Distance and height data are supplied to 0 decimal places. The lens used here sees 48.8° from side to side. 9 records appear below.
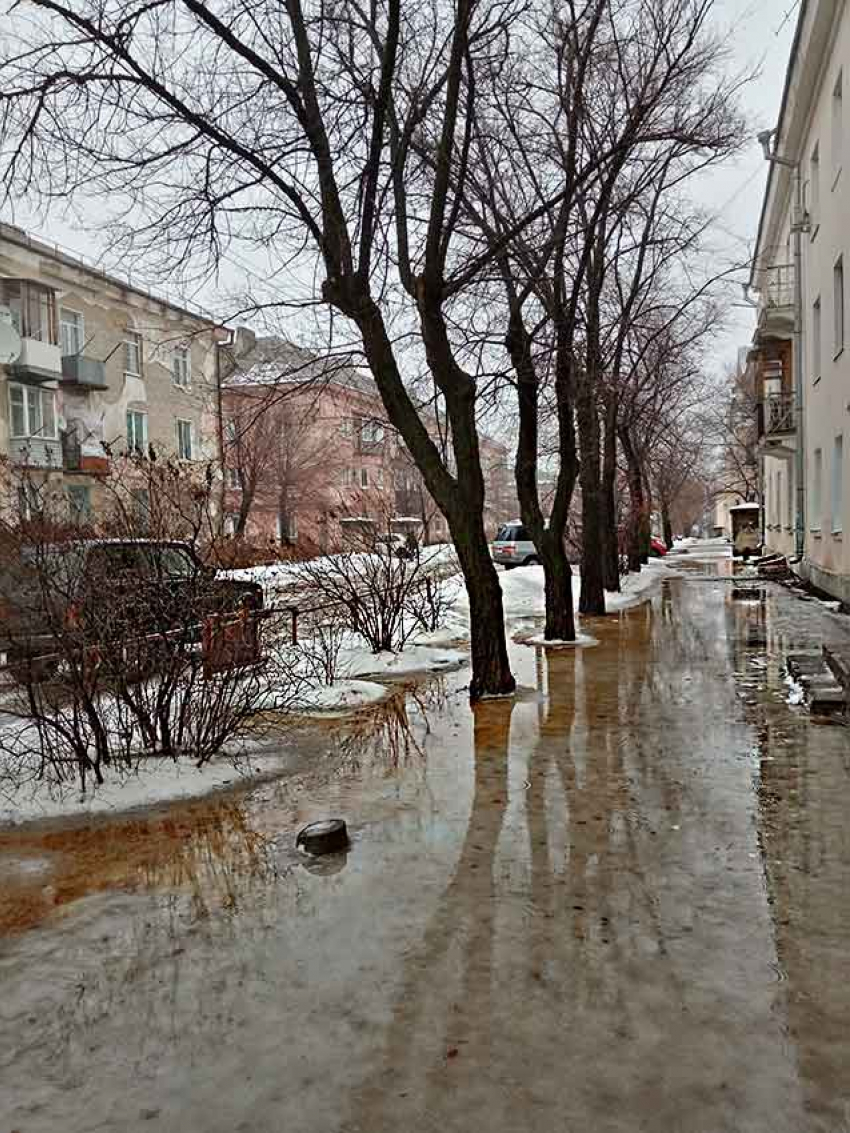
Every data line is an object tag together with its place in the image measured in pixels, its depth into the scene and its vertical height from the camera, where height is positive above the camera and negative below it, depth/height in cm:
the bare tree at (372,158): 720 +312
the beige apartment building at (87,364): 2564 +532
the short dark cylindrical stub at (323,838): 453 -151
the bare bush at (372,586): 1122 -71
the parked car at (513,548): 3403 -92
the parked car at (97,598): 545 -37
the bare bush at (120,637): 548 -62
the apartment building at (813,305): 1543 +448
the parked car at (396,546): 1172 -24
